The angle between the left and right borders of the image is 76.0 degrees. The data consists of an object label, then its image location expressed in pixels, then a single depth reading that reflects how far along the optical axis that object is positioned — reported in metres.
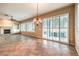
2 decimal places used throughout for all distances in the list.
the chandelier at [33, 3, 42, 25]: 2.68
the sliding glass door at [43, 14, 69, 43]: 2.77
